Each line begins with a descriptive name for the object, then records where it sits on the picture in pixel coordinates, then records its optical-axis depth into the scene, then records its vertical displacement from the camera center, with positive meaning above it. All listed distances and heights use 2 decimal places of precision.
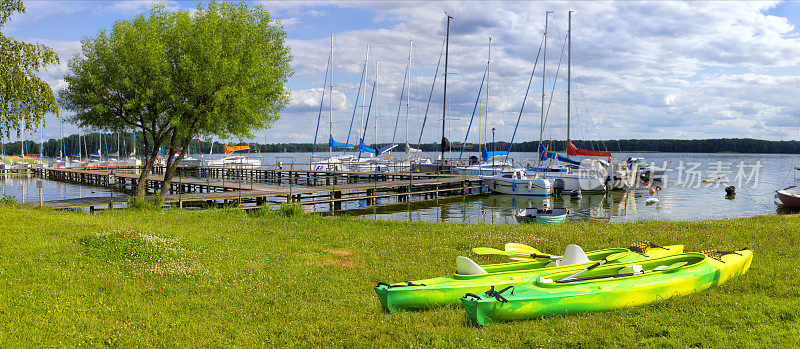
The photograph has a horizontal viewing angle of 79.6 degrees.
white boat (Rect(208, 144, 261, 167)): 66.25 -1.52
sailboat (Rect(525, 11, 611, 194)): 42.22 -2.19
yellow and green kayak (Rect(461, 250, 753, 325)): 7.24 -2.23
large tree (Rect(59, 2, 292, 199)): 22.70 +3.61
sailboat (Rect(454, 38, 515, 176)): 48.55 -1.52
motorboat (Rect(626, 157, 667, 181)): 54.05 -2.28
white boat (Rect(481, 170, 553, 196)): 39.94 -2.82
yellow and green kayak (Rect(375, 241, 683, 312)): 7.88 -2.26
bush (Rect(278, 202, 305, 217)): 19.14 -2.37
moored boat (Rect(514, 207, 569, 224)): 20.83 -2.86
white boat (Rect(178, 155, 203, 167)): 68.47 -1.64
